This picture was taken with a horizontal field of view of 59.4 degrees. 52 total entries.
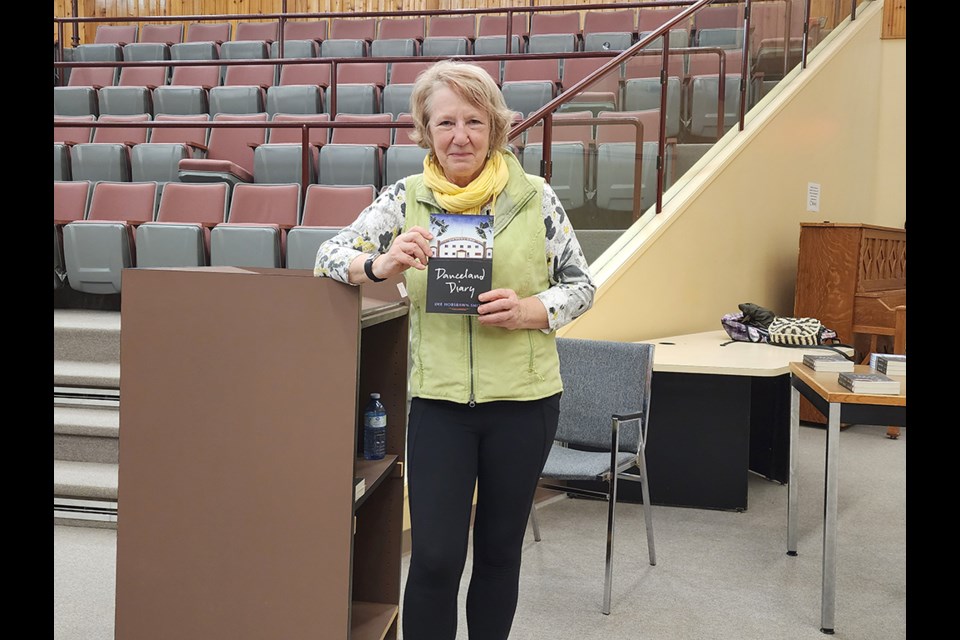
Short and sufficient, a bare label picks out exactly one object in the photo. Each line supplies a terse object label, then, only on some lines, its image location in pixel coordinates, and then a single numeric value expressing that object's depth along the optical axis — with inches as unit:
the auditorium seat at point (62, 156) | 204.1
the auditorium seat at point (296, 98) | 231.0
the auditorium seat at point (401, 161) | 183.6
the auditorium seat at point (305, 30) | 306.2
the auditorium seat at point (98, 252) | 157.6
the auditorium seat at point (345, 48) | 280.0
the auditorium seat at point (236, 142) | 213.9
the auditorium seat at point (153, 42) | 292.5
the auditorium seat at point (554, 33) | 261.9
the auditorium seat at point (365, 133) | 203.9
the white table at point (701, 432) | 129.9
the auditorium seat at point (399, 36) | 278.8
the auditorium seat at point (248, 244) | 152.3
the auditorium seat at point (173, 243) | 155.9
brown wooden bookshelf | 60.7
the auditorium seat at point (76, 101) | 245.6
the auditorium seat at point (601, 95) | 139.8
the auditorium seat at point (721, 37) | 170.4
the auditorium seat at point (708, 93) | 167.8
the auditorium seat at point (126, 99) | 243.1
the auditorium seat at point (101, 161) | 201.5
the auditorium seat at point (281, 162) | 192.9
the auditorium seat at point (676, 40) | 153.9
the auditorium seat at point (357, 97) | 228.1
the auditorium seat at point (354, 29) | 303.7
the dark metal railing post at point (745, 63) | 185.9
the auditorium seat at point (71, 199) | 182.1
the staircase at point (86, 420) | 116.6
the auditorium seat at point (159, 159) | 199.0
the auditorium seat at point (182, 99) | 240.1
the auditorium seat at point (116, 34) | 324.2
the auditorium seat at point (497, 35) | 266.2
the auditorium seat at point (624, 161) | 145.6
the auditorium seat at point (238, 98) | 234.4
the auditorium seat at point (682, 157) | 163.2
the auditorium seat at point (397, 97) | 224.2
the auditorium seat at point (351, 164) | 188.2
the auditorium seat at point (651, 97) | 150.5
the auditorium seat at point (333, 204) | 165.2
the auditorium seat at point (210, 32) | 317.1
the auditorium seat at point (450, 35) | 271.9
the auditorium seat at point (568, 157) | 133.6
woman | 60.5
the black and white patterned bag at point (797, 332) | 148.1
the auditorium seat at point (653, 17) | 266.2
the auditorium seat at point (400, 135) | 209.9
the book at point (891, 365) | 96.3
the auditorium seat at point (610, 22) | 274.1
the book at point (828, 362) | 102.0
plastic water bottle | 75.9
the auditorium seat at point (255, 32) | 313.3
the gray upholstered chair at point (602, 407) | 104.6
